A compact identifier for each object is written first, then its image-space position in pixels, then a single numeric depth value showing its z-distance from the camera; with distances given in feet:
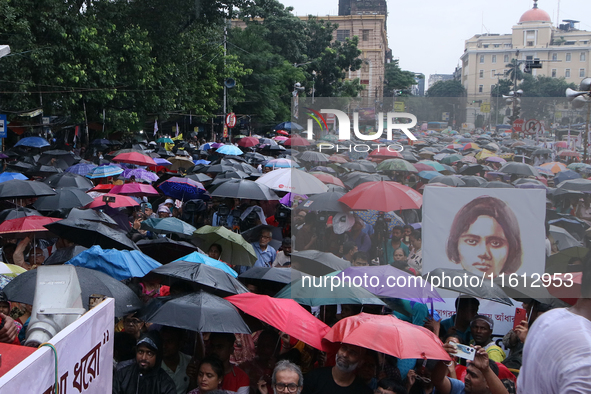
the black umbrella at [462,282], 13.62
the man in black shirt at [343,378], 13.34
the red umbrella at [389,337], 12.76
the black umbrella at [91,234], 20.53
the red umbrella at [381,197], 18.44
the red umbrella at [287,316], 14.28
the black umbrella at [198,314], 14.01
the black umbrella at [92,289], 13.66
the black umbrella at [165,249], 21.99
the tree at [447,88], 248.79
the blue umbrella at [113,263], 17.46
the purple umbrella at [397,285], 15.37
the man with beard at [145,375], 13.76
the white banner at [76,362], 5.99
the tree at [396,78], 284.20
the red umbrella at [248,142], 82.99
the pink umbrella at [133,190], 33.91
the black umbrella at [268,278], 19.26
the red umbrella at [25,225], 22.47
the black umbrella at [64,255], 18.33
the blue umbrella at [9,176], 35.69
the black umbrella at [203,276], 16.25
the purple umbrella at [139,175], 41.33
